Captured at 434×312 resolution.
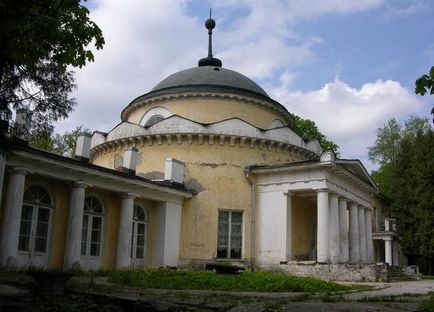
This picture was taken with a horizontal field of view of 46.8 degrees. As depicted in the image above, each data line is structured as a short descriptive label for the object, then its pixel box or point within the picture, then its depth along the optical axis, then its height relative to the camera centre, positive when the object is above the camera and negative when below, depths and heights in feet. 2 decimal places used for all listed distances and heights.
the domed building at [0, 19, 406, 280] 58.95 +7.94
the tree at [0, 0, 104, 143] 21.39 +9.39
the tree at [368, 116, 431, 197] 145.69 +33.64
